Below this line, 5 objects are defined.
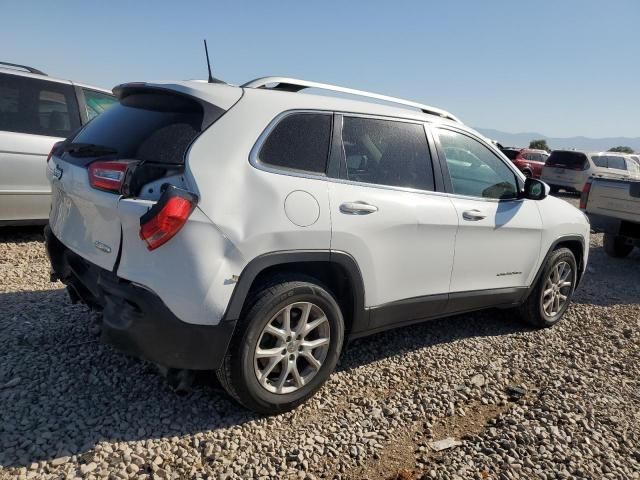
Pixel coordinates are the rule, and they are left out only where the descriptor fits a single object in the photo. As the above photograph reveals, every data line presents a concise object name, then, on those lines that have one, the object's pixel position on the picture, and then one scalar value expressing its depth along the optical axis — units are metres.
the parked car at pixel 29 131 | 5.20
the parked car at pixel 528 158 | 20.92
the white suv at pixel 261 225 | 2.42
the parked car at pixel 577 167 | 16.53
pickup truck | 7.03
